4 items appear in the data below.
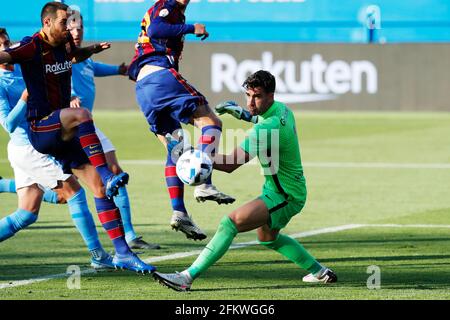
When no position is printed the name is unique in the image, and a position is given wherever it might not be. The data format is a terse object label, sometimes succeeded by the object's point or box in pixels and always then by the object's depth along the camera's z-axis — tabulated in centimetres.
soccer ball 1709
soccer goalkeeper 1723
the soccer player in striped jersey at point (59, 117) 1816
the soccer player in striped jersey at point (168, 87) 2048
